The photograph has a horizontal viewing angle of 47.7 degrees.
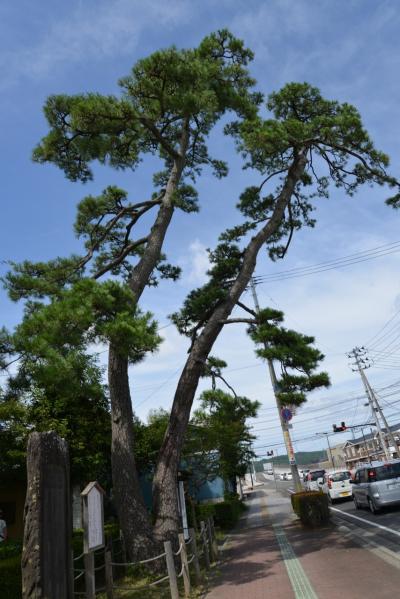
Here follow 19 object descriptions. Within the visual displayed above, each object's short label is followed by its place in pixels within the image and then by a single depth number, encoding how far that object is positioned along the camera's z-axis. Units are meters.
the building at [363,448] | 67.86
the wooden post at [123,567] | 9.41
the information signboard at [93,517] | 5.74
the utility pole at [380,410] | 35.46
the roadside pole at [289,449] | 17.70
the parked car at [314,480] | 26.08
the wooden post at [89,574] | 5.71
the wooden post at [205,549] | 9.80
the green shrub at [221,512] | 18.92
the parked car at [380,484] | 13.80
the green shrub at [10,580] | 7.93
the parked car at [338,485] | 22.03
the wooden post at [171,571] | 7.04
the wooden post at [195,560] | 8.29
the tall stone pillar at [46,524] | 4.50
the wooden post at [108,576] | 6.80
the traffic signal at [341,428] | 36.25
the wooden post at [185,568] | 7.63
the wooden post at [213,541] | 11.13
